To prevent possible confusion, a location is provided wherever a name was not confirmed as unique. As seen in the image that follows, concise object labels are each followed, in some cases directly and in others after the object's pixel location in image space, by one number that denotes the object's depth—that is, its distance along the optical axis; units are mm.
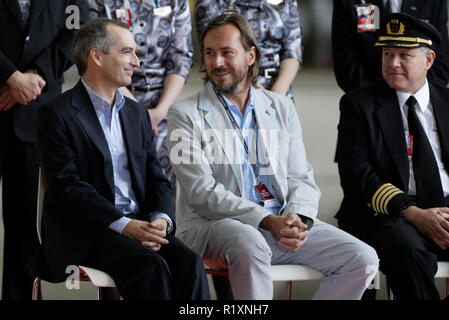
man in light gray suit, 6070
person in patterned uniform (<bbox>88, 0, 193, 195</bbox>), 8148
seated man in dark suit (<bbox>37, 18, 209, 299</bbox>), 5680
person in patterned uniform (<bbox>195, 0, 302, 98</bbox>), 8406
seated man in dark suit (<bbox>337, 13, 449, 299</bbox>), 6629
